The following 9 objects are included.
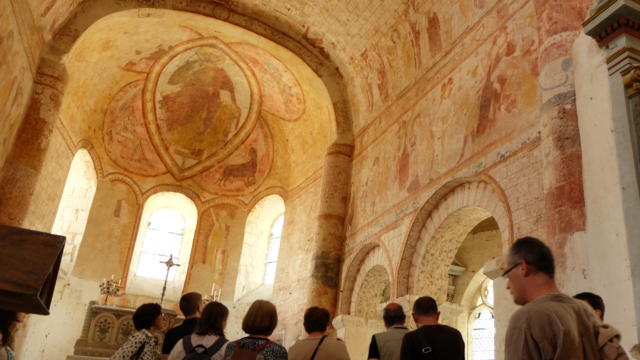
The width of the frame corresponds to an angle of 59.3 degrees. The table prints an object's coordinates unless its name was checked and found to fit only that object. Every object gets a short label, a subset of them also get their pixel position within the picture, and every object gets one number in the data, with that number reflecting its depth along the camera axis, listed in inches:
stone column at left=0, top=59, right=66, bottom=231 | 395.2
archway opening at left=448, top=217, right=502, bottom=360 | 543.5
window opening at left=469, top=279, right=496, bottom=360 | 535.0
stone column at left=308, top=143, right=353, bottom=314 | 497.0
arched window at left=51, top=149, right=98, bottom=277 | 586.3
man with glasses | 77.2
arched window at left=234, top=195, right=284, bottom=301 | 663.1
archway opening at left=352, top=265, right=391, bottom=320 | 472.4
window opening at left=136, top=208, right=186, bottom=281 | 659.4
